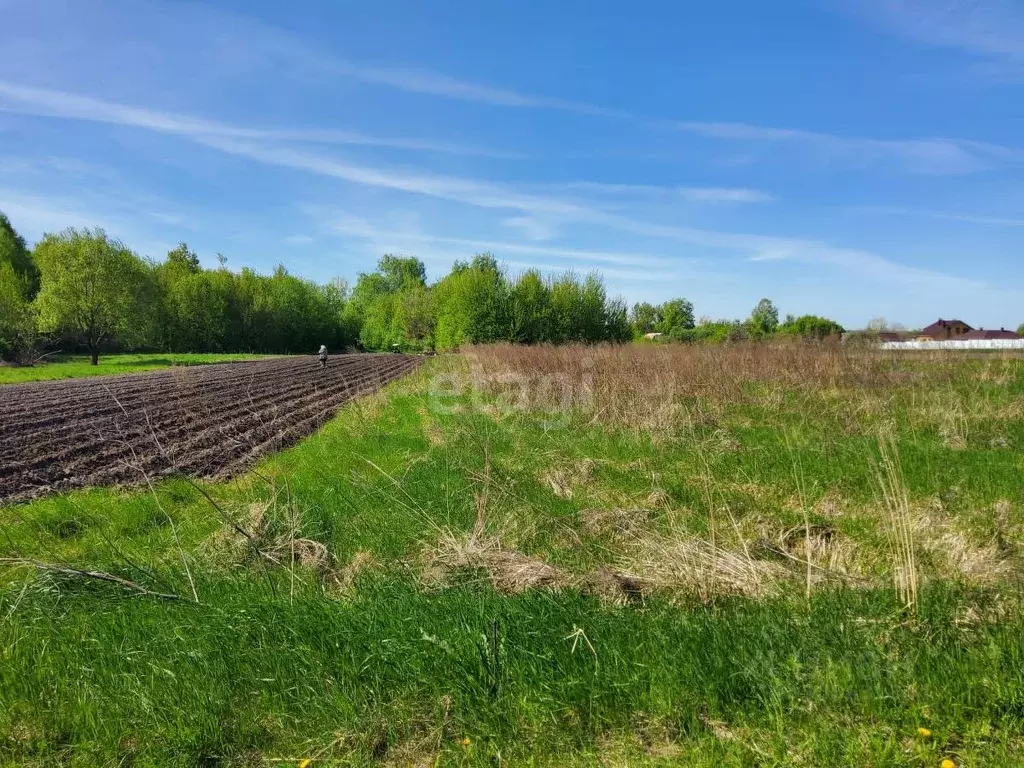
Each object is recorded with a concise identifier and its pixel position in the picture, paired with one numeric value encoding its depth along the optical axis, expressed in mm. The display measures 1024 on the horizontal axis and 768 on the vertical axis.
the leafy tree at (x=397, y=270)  131875
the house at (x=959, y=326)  80725
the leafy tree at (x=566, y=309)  51969
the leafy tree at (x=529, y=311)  51594
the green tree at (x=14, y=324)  46594
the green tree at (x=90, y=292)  48969
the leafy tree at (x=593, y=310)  53875
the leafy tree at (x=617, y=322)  56031
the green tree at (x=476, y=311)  51469
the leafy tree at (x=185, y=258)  94650
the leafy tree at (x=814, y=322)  49275
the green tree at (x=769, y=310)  97288
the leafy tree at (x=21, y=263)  59612
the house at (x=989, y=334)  71194
